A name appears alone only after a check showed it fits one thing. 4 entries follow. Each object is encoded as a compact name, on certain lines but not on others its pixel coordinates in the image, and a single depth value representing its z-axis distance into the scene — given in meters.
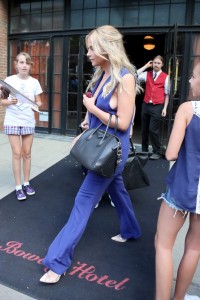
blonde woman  2.29
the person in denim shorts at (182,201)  1.77
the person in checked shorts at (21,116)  3.85
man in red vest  6.04
